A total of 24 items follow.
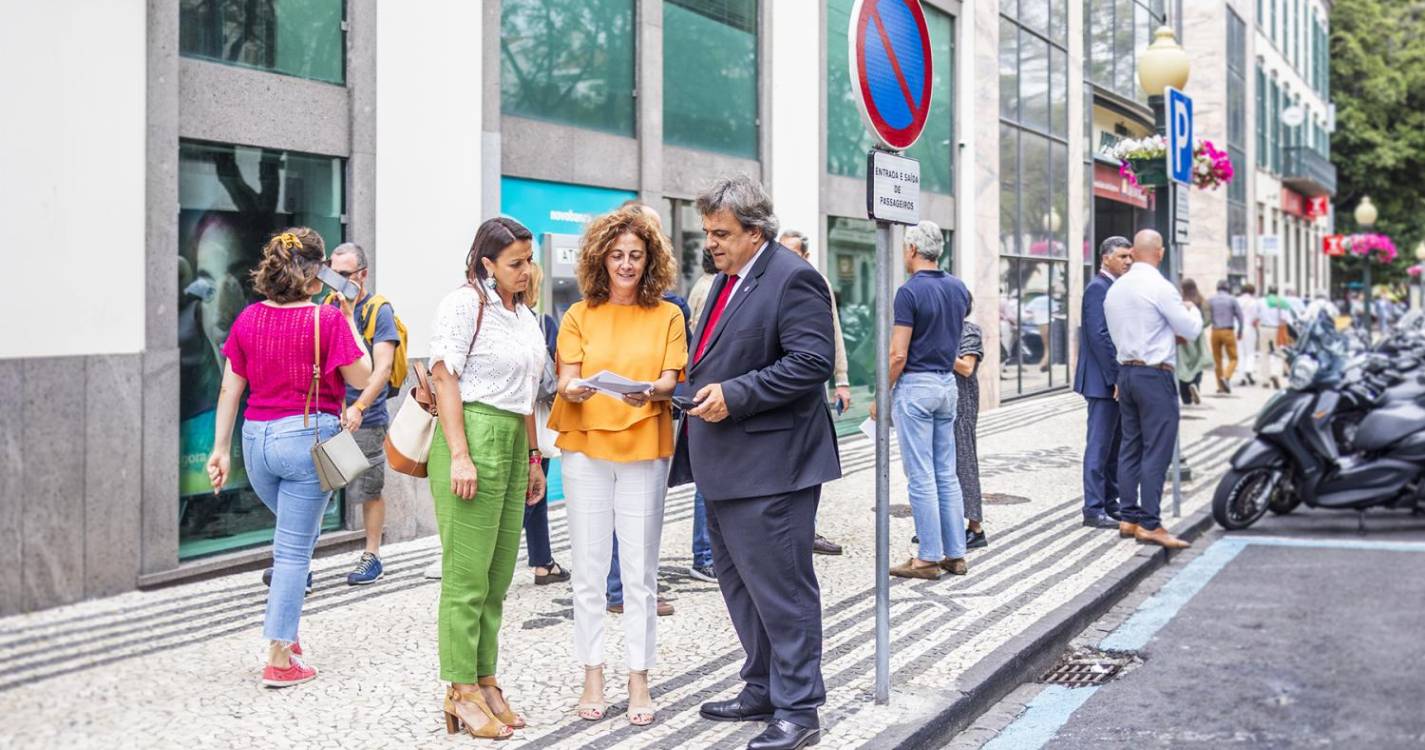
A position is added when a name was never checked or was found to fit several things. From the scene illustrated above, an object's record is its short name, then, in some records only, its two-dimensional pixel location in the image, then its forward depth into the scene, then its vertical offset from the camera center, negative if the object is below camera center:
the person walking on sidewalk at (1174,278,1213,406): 16.77 +0.29
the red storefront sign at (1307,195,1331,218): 48.81 +6.24
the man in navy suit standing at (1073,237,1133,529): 9.30 -0.07
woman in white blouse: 4.71 -0.24
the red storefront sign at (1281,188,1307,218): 44.84 +5.98
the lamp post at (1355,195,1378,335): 39.31 +4.79
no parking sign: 4.95 +1.16
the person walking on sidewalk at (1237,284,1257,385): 24.52 +0.72
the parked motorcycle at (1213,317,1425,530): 9.66 -0.50
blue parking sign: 10.21 +1.81
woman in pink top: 5.43 -0.09
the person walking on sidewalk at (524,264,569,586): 7.25 -0.81
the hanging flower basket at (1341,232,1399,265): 33.47 +3.60
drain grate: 5.95 -1.23
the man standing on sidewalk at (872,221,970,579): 7.42 -0.02
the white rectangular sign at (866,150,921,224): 5.02 +0.72
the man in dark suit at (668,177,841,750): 4.54 -0.17
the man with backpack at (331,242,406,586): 7.12 -0.03
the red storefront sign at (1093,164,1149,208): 24.06 +3.47
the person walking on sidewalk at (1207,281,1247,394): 21.78 +0.94
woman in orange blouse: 4.84 -0.15
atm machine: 9.95 +0.80
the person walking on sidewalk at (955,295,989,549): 8.26 -0.26
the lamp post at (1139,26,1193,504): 11.19 +2.54
